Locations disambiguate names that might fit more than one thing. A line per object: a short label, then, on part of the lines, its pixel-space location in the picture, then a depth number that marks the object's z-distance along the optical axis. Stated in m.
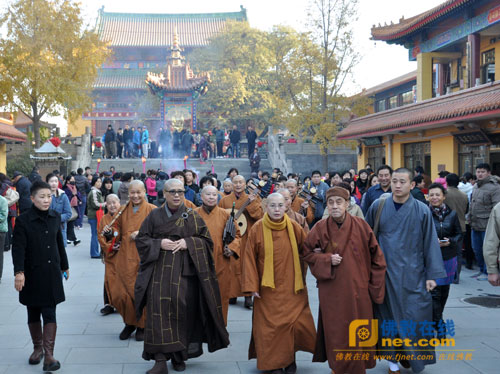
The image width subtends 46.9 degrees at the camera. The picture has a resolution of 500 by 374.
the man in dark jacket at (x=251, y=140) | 24.70
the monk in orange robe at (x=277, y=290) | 4.76
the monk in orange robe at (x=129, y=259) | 5.89
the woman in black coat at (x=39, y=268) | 4.89
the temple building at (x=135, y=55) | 38.62
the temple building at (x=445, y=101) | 13.63
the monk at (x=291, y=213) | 6.57
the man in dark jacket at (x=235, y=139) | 26.09
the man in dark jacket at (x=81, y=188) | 15.58
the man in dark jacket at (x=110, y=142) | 26.05
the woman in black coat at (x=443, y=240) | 5.66
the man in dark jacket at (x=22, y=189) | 10.91
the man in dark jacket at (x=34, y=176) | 14.28
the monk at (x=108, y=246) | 6.20
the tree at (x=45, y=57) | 22.58
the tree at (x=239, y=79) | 32.19
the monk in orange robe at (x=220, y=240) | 6.15
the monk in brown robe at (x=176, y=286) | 4.84
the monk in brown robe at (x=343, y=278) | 4.54
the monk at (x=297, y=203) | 8.88
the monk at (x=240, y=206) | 6.97
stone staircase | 24.44
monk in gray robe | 4.74
